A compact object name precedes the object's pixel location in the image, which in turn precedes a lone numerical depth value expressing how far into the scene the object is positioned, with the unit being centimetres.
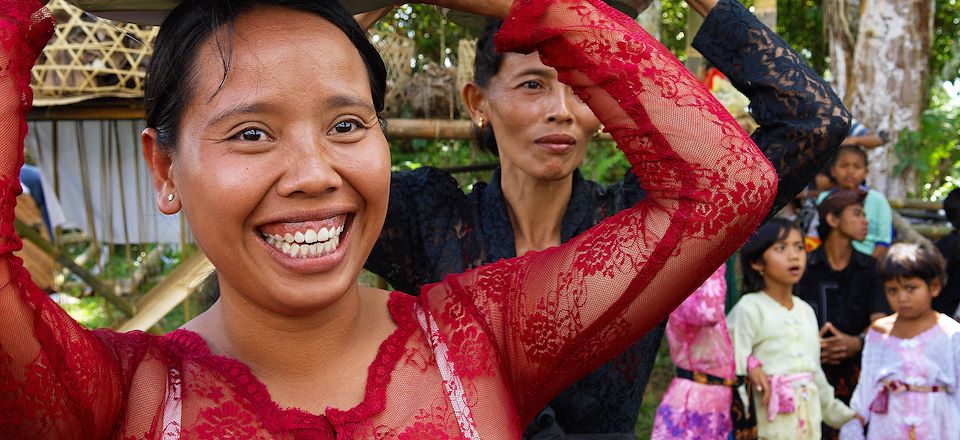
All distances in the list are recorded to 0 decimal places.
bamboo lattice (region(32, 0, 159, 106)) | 365
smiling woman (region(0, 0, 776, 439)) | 145
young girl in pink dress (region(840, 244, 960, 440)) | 425
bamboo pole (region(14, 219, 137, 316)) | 484
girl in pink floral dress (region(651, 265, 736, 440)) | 400
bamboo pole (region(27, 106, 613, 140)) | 454
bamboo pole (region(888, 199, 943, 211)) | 680
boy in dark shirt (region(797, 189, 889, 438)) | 501
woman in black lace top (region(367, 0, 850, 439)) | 236
